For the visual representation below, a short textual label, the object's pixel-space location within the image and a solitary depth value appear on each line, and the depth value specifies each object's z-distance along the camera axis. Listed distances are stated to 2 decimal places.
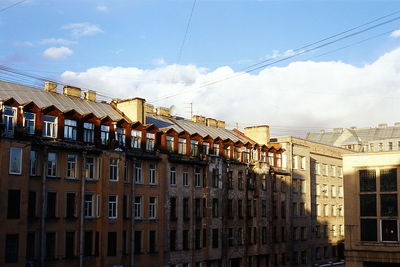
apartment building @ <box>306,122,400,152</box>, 100.00
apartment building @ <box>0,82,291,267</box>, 42.81
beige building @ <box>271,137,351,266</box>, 74.25
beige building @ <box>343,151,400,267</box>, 45.91
